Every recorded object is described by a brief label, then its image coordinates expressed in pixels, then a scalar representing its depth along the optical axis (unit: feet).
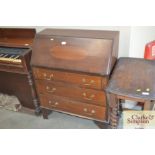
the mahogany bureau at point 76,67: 5.66
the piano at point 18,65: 6.96
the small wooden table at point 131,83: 5.02
